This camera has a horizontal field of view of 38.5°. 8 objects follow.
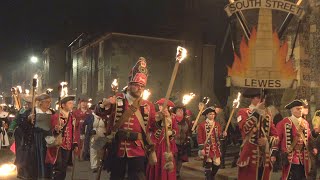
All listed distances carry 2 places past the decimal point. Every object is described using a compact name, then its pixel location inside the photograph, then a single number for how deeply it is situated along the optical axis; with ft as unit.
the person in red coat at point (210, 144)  35.01
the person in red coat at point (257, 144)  26.71
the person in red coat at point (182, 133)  41.14
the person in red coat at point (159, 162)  32.04
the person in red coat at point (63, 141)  31.09
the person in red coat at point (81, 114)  53.56
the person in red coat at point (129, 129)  23.77
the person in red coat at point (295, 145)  28.32
